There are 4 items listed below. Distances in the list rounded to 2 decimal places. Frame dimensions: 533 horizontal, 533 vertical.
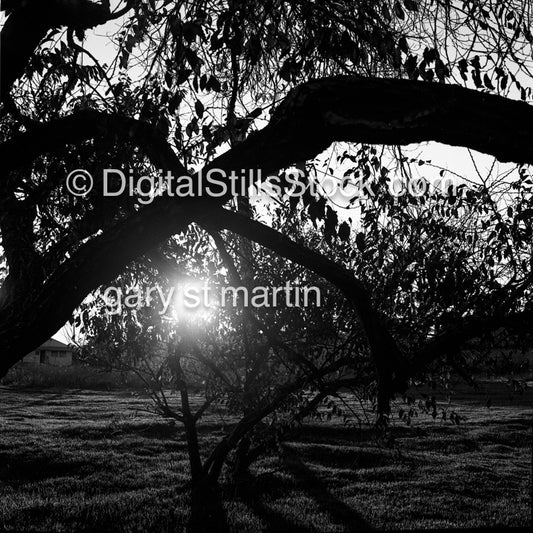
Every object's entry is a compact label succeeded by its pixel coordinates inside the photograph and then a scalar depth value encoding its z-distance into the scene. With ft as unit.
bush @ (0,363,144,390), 147.84
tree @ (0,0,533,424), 10.46
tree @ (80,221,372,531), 29.14
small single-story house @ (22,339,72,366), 273.54
